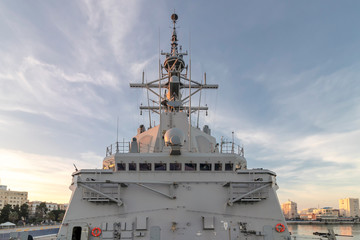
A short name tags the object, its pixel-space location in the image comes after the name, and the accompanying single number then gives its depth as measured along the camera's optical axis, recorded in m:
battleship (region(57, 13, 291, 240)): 10.15
